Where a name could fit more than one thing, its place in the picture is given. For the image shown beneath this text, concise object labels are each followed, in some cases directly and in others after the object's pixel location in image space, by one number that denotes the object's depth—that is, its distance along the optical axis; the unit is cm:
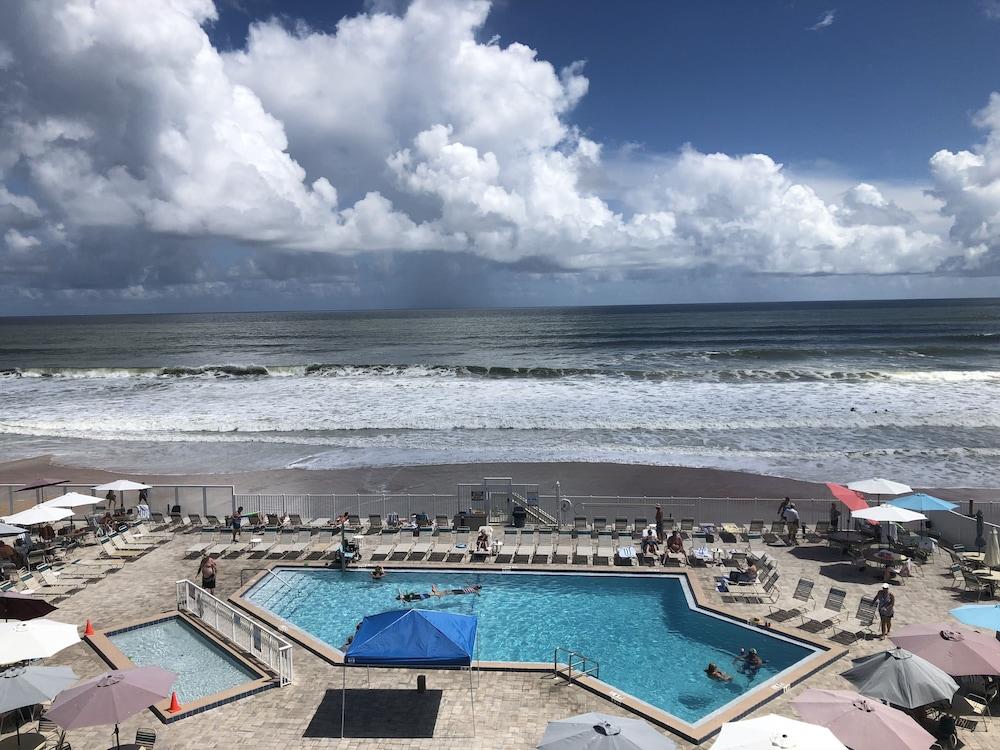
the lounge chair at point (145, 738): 1023
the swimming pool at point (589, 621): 1320
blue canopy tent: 1105
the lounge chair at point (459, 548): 1920
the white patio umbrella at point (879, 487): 1947
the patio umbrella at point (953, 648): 1053
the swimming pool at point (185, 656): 1288
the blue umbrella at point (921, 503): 1862
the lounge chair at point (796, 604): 1522
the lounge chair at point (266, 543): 1989
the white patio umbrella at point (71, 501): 2062
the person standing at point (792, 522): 2006
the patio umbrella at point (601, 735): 832
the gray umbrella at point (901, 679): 956
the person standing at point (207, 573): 1684
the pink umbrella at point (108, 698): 921
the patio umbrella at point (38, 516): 1908
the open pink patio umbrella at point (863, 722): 825
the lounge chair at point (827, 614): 1470
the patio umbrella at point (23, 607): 1333
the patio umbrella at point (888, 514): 1761
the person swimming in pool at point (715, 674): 1293
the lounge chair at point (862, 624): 1402
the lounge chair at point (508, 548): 1911
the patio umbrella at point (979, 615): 1173
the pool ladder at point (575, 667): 1254
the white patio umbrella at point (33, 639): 1070
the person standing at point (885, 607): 1391
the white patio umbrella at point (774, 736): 798
